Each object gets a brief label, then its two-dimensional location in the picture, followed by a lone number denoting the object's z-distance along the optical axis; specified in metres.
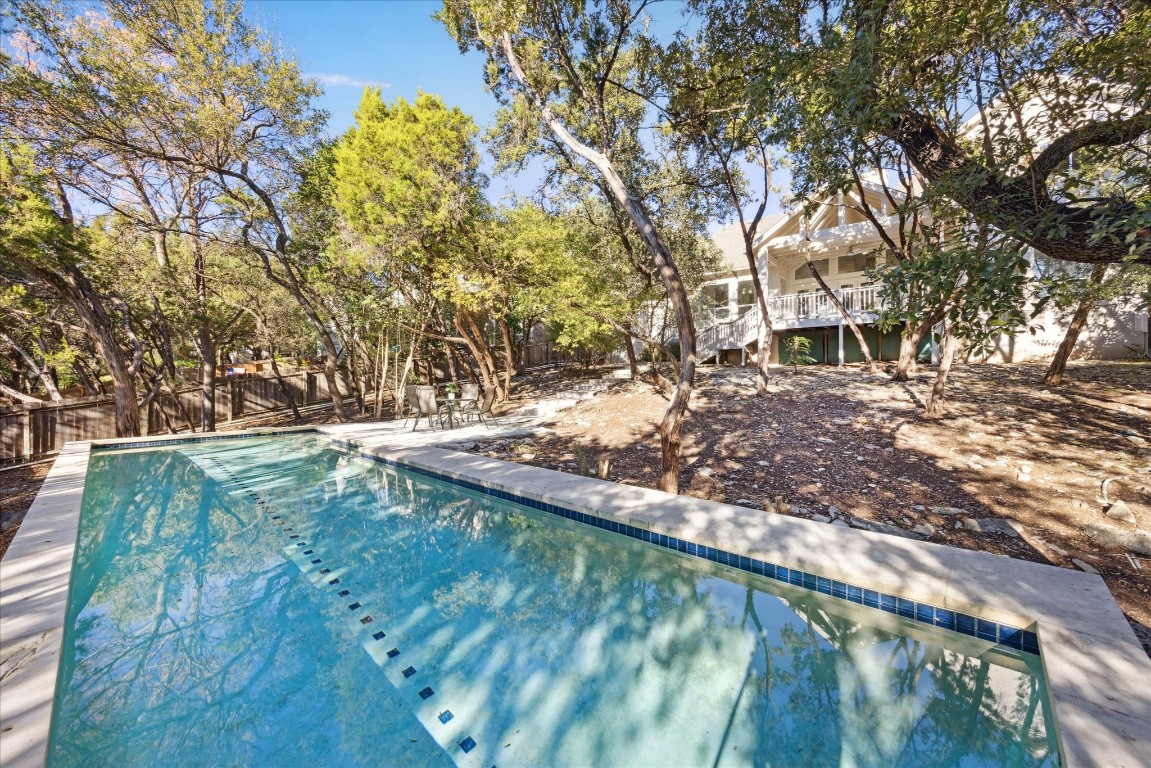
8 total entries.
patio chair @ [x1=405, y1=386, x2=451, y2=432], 10.14
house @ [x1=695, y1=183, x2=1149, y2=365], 10.64
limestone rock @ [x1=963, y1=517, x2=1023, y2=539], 3.90
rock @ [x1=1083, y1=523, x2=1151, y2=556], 3.46
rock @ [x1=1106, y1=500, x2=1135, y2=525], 3.81
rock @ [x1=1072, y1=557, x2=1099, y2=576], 3.23
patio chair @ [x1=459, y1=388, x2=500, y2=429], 10.73
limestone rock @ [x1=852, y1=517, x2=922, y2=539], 4.04
